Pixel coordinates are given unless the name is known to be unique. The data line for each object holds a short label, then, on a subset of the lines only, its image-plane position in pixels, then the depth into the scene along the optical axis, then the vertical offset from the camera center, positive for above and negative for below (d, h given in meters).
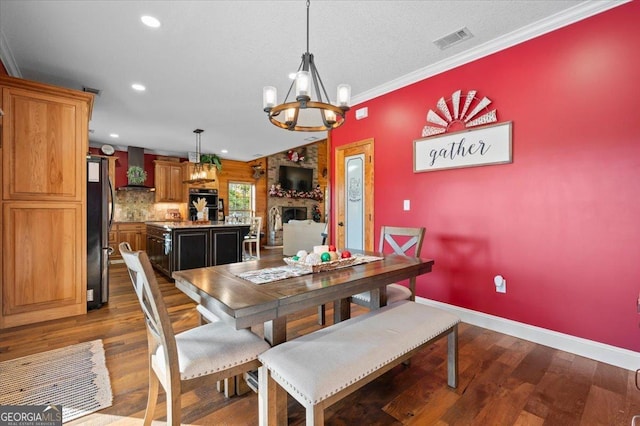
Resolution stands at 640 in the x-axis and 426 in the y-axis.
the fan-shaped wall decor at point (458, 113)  2.86 +1.03
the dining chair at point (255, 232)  6.52 -0.44
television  9.35 +1.15
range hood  7.07 +1.32
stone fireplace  9.14 +0.40
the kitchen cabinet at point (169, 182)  7.45 +0.83
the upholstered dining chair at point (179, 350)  1.21 -0.63
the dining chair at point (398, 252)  2.34 -0.35
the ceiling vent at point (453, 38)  2.61 +1.60
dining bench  1.21 -0.67
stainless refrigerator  3.34 -0.18
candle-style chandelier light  1.87 +0.75
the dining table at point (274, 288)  1.27 -0.38
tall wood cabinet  2.77 +0.14
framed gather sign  2.75 +0.66
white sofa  6.80 -0.52
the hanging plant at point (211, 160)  7.56 +1.40
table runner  1.66 -0.36
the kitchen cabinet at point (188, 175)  7.67 +1.02
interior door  4.00 +0.26
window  8.84 +0.47
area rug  1.73 -1.09
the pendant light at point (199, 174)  6.04 +0.87
